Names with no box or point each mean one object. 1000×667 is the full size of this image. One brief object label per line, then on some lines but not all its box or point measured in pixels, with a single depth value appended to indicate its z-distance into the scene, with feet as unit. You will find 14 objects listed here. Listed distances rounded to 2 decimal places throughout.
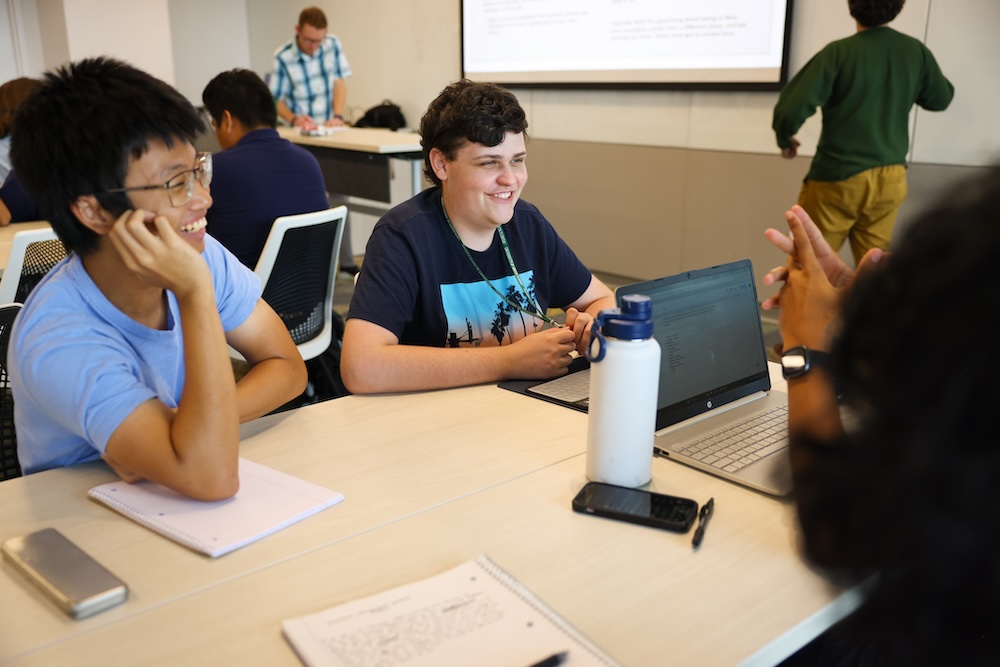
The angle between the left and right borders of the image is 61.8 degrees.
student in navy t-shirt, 5.27
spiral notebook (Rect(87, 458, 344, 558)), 3.35
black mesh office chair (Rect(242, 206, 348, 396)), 8.14
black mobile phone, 3.42
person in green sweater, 11.07
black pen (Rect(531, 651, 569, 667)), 2.57
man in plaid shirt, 19.88
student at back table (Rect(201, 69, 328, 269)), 9.05
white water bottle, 3.52
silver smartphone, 2.88
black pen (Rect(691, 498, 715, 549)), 3.29
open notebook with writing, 2.61
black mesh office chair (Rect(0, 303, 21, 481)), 4.61
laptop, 4.15
